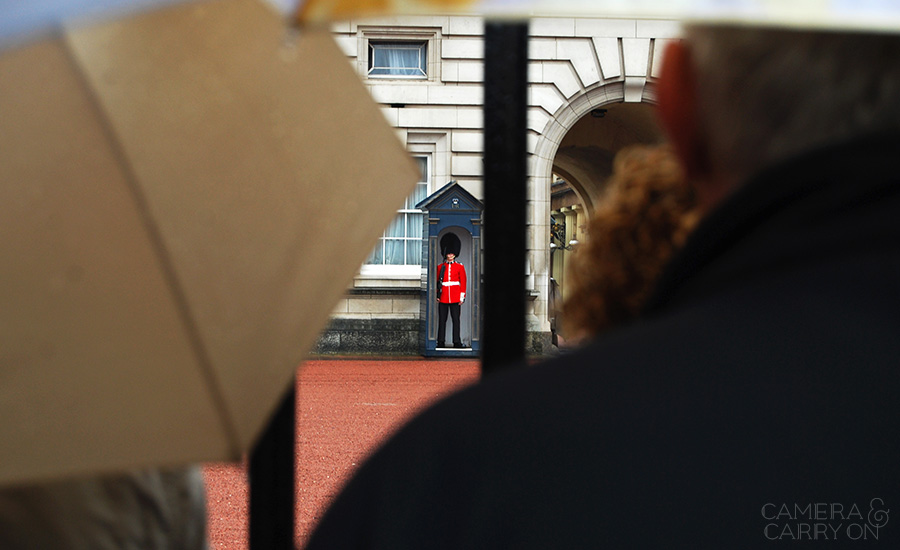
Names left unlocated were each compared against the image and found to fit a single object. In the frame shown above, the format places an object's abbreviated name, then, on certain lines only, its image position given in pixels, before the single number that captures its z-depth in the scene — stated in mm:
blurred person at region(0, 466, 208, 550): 3853
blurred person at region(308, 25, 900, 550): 2797
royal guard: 37329
